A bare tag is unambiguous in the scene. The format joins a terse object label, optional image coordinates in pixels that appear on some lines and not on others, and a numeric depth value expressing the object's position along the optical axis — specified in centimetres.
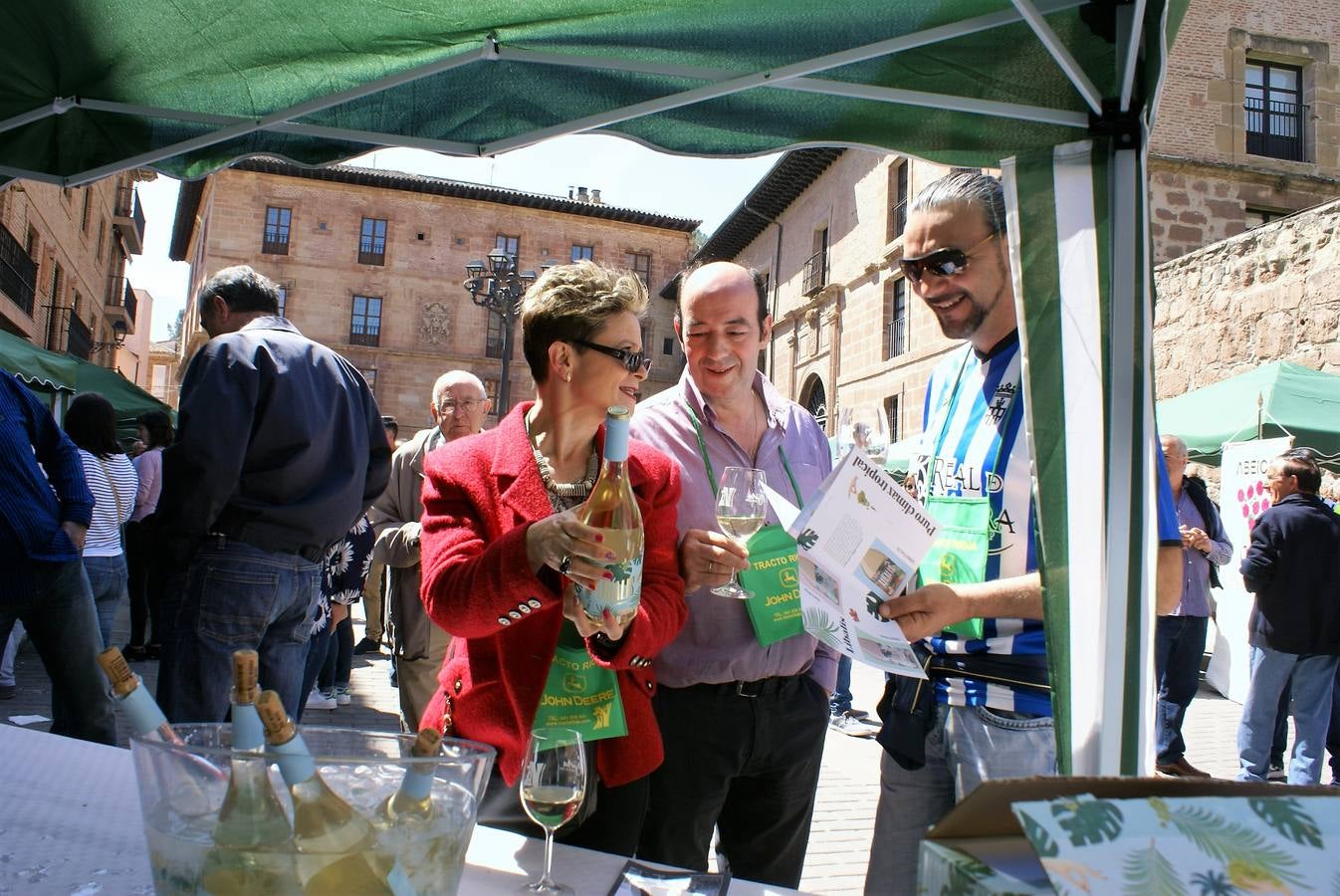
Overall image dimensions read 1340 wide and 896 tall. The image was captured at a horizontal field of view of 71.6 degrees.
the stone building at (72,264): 1510
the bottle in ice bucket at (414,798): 99
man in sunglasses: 191
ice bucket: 92
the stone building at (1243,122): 1441
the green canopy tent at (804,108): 168
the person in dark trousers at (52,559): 336
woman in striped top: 582
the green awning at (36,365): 739
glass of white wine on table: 141
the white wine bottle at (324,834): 92
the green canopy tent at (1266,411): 739
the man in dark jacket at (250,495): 306
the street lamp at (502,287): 1569
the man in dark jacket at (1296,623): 554
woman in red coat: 177
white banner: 734
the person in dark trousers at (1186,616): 601
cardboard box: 78
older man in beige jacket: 441
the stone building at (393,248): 3725
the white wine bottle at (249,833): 91
